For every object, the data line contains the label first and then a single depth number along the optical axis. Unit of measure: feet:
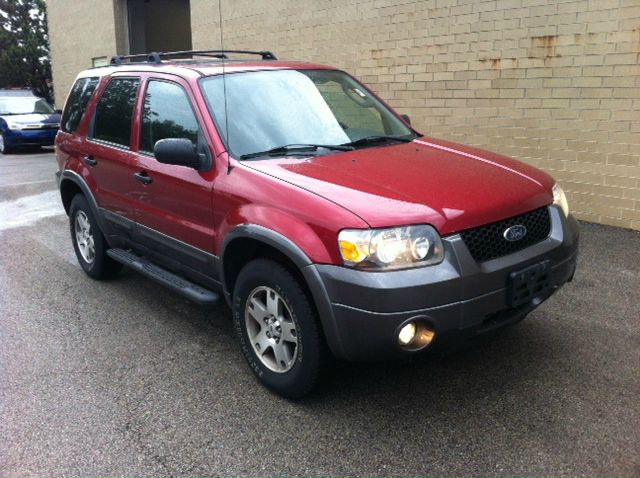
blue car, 52.31
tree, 95.30
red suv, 9.07
